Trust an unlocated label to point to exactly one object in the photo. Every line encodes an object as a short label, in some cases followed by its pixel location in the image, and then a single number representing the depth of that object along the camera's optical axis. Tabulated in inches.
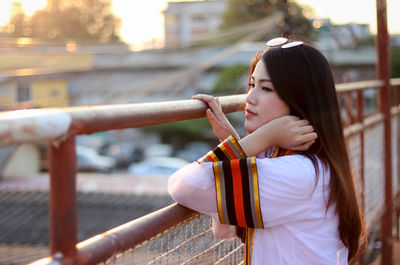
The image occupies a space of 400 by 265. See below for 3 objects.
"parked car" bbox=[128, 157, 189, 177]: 864.2
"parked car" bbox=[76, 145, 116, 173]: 968.3
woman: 47.7
